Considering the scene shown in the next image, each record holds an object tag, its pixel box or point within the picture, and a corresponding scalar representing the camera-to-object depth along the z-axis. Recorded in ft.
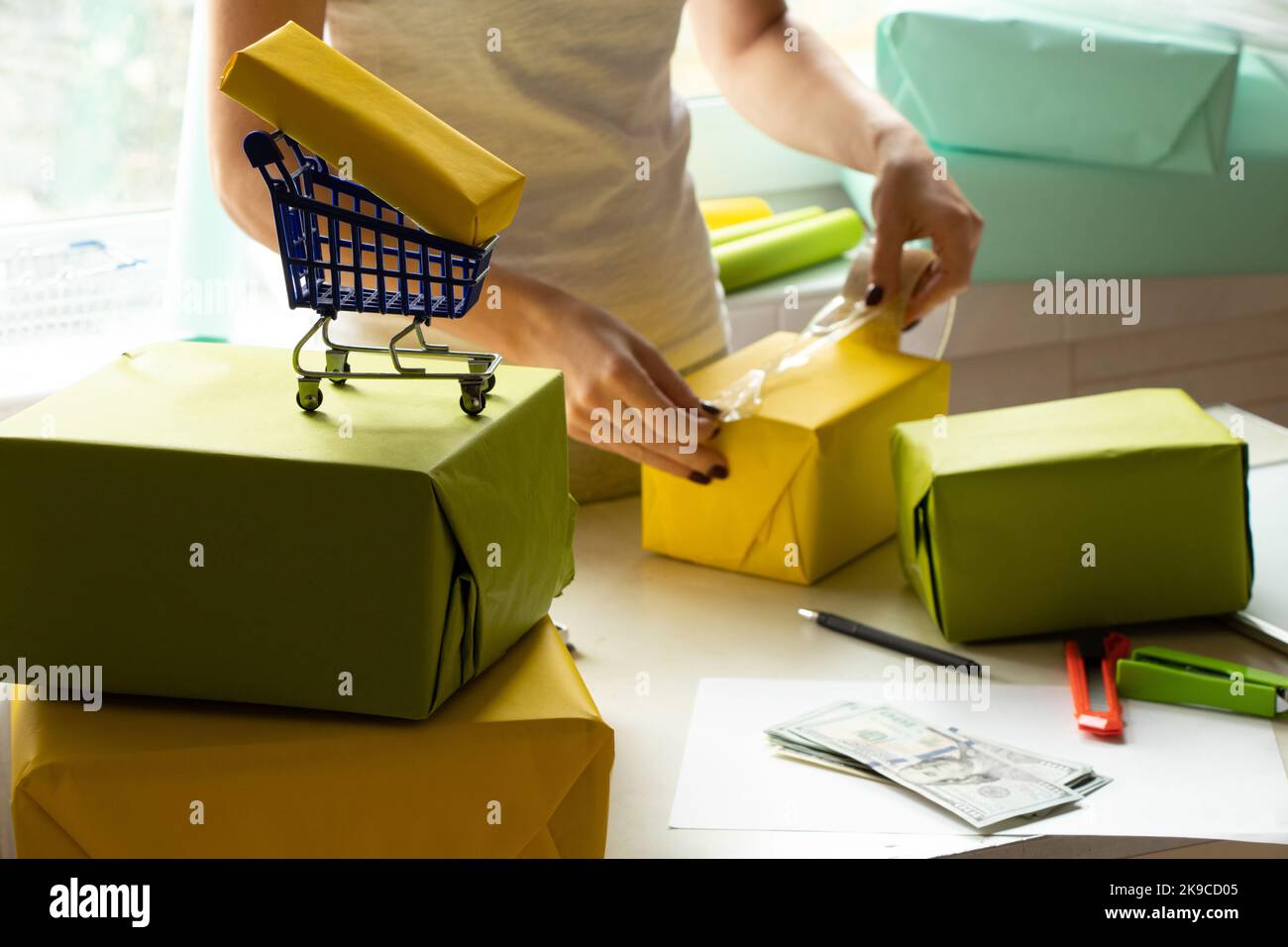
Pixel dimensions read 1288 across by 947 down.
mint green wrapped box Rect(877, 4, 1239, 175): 6.98
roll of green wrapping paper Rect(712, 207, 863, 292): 7.00
